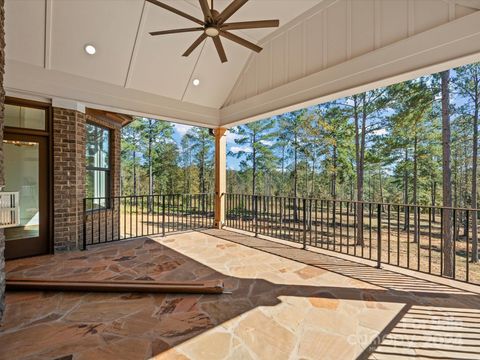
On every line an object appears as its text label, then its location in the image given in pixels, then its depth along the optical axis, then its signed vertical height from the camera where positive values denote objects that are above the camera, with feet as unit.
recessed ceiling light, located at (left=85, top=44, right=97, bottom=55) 12.25 +7.11
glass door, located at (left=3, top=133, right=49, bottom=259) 12.12 -0.41
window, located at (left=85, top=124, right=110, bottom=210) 17.22 +1.33
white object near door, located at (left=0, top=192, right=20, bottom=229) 6.77 -0.87
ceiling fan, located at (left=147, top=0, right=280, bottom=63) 7.61 +5.69
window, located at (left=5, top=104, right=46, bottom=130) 11.94 +3.43
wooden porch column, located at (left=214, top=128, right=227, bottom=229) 19.61 +0.44
